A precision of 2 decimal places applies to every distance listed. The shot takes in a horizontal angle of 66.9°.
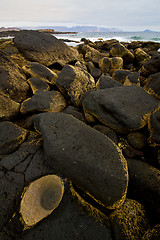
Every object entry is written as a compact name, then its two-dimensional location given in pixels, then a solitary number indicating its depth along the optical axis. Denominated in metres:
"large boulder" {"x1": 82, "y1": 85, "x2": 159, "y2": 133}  1.78
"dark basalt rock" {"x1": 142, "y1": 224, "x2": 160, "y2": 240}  0.94
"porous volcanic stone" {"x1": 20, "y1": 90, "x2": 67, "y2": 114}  2.17
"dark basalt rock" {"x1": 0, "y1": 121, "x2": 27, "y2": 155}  1.54
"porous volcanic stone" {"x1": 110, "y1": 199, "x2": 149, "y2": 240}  1.03
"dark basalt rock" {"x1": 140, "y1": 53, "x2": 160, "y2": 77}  2.82
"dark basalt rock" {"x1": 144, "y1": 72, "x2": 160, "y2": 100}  2.17
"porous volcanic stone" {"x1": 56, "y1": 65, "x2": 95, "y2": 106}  2.50
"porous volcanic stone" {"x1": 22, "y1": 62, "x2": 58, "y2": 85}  3.06
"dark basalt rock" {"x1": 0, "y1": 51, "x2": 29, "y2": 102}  2.47
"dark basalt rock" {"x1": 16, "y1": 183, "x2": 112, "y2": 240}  1.04
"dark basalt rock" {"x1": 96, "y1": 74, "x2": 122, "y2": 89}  2.71
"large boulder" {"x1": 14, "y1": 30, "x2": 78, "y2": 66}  3.80
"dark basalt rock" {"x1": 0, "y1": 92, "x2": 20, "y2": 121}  2.01
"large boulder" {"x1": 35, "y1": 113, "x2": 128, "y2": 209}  1.20
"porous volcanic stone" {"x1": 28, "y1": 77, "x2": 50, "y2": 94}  2.71
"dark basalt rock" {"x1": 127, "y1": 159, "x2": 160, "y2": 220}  1.23
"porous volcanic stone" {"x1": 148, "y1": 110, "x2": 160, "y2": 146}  1.61
